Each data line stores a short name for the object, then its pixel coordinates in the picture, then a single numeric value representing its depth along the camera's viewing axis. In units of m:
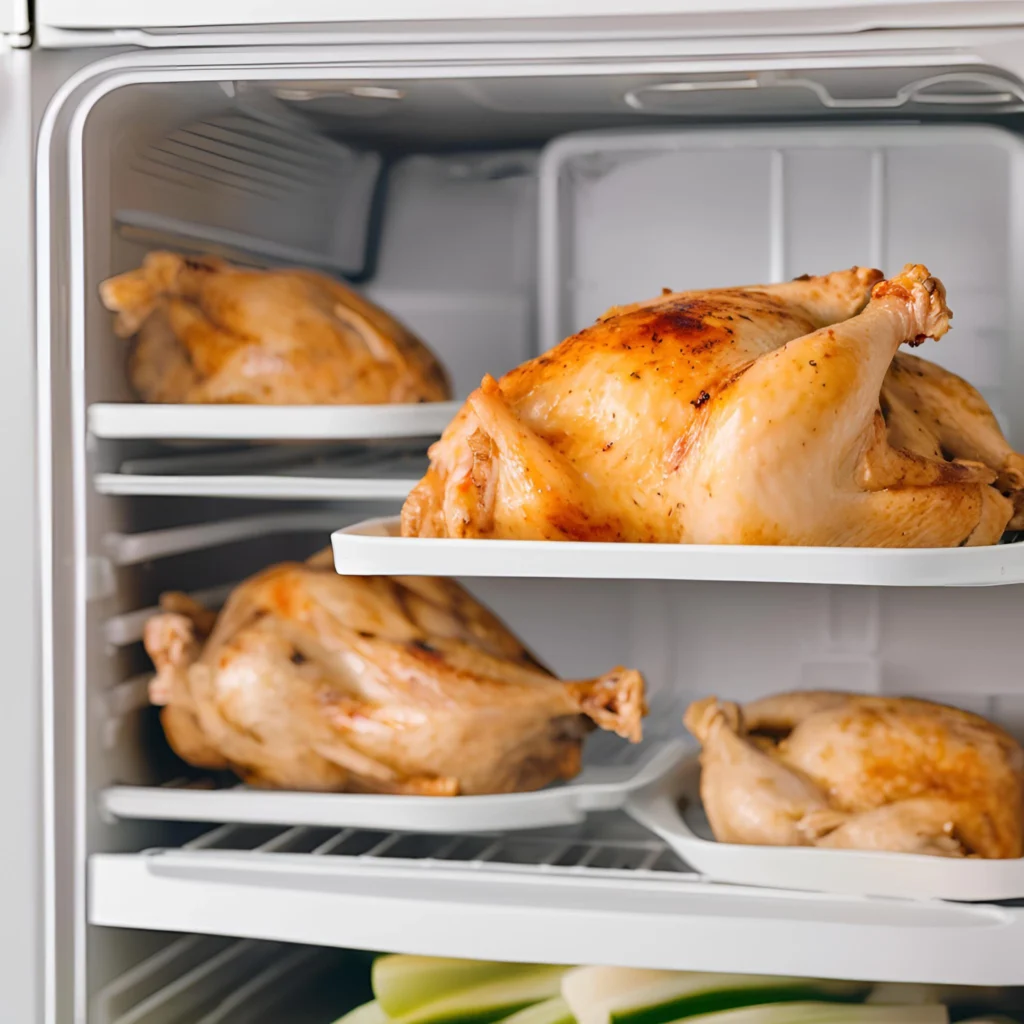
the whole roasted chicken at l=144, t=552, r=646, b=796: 1.36
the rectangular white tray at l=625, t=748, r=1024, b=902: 1.19
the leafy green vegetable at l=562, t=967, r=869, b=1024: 1.33
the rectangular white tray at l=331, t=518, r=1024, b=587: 1.05
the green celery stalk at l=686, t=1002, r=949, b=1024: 1.32
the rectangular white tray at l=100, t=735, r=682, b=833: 1.32
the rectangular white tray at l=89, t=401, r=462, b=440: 1.32
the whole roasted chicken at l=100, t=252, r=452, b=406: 1.44
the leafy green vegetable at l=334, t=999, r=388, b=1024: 1.41
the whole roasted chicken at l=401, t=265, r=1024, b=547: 1.08
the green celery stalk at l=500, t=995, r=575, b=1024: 1.37
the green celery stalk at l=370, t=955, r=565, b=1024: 1.39
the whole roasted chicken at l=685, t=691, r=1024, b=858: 1.25
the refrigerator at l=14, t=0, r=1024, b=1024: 1.20
